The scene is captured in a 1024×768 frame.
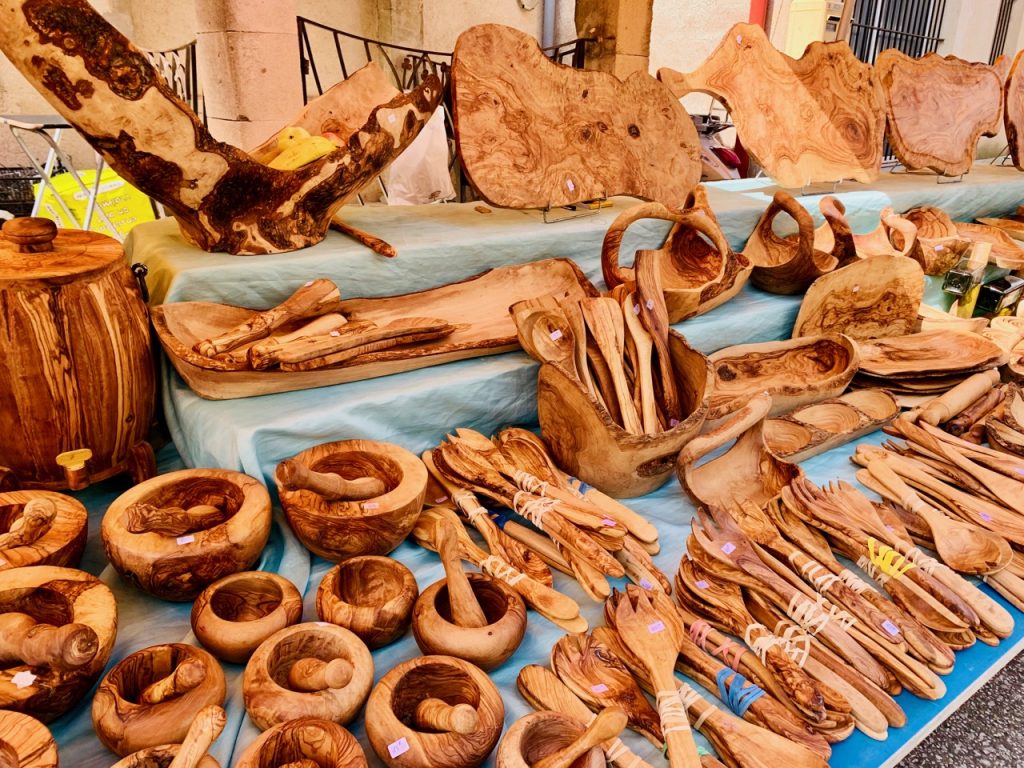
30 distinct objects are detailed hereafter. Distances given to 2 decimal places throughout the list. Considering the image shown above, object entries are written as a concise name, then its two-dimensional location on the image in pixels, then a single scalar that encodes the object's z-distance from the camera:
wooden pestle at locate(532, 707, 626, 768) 0.71
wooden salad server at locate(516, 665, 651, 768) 0.90
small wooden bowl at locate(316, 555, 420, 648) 0.96
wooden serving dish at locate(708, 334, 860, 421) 1.71
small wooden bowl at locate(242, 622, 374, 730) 0.80
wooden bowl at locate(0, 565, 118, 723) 0.80
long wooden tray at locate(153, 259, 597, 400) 1.28
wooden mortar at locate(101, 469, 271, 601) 0.97
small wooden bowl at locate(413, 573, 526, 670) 0.93
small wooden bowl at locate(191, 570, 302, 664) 0.91
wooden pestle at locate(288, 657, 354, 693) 0.84
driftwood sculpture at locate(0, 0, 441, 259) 1.10
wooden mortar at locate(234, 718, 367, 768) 0.73
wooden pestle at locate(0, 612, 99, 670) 0.79
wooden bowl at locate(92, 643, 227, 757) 0.78
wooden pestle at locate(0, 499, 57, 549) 0.97
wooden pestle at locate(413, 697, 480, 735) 0.79
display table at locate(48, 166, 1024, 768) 0.99
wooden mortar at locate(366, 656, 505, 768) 0.77
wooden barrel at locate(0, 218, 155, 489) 1.12
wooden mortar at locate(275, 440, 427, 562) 1.07
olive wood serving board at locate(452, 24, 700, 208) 1.71
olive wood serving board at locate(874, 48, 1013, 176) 2.70
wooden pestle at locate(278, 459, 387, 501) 1.04
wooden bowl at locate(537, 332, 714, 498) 1.31
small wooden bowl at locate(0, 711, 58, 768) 0.68
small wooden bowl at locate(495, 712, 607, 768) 0.77
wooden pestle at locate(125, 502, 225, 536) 1.03
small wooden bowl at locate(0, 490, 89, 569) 0.96
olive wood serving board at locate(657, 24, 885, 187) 2.23
